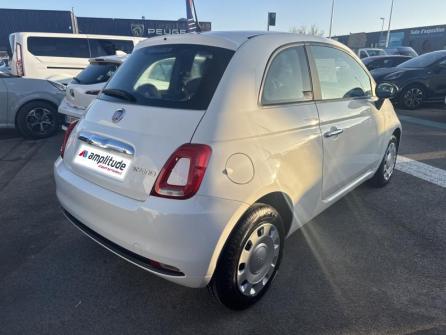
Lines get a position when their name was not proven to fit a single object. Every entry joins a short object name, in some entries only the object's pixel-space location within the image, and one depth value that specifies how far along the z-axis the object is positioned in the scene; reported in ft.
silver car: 22.93
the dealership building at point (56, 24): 136.98
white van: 32.42
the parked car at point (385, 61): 46.39
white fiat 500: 6.51
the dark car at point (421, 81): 33.71
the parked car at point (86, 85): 19.51
